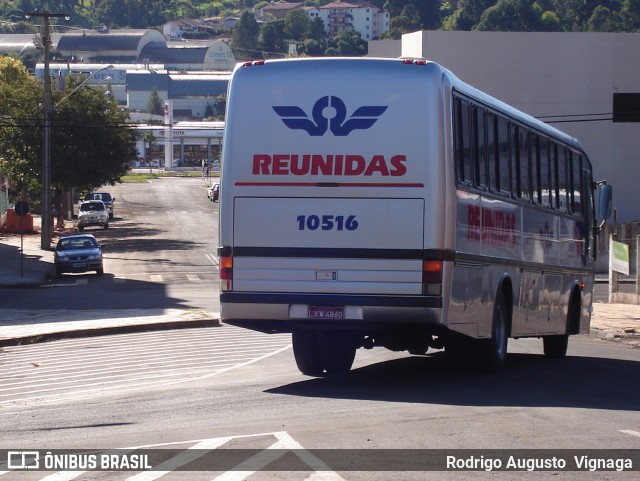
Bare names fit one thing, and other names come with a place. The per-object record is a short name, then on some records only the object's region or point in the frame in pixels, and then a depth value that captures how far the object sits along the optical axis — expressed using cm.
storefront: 16500
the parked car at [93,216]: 7000
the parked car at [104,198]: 8006
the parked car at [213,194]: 9359
